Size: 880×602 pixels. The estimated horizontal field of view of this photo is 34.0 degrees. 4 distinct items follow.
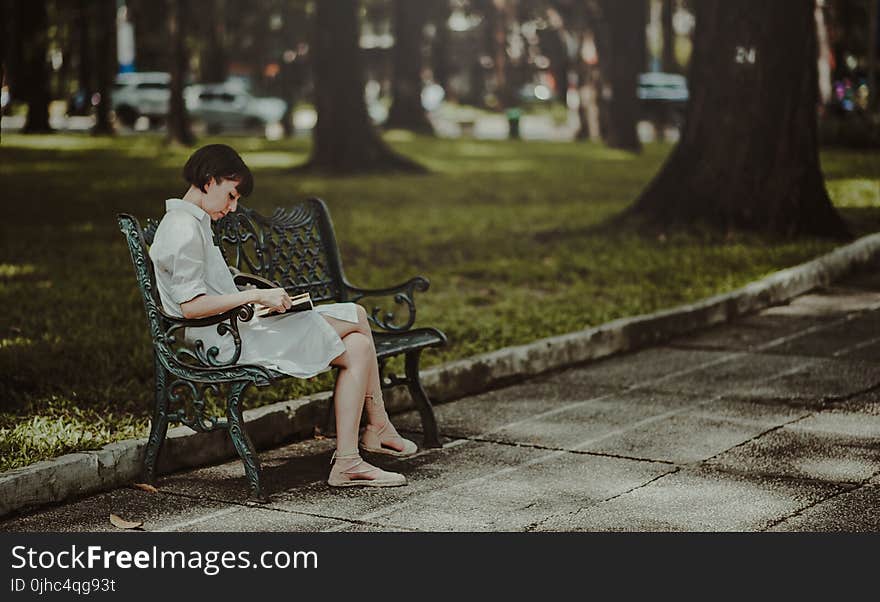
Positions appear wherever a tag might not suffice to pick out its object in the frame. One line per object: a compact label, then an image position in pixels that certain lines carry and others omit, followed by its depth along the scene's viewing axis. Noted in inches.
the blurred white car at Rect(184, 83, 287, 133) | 1968.5
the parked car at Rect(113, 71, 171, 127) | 1977.1
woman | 234.8
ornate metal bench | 238.2
